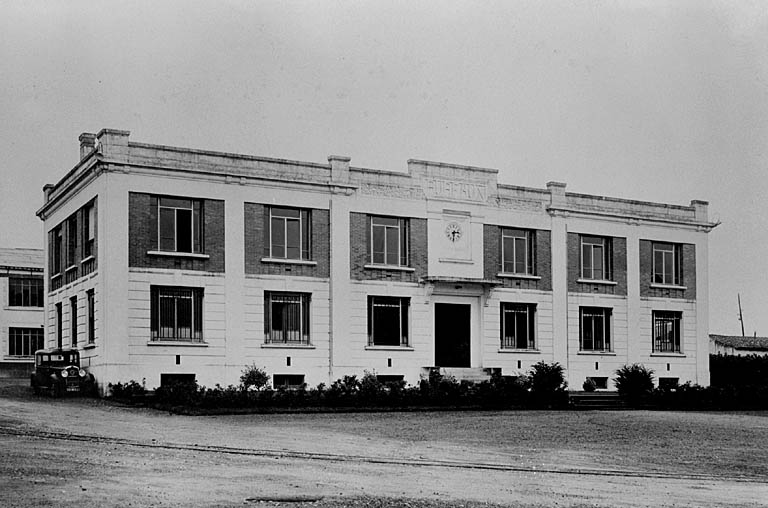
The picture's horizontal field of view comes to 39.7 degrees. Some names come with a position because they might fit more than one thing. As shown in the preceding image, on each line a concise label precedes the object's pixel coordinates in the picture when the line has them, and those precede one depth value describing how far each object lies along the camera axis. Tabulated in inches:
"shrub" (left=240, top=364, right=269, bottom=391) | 1368.1
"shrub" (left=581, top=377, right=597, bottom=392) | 1696.6
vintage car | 1352.1
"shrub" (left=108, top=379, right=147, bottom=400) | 1281.0
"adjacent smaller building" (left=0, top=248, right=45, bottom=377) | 2415.1
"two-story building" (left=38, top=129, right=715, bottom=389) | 1418.6
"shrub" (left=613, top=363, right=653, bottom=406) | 1475.1
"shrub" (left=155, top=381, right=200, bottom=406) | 1184.4
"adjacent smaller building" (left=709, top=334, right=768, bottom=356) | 2488.9
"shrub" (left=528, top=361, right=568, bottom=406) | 1375.5
